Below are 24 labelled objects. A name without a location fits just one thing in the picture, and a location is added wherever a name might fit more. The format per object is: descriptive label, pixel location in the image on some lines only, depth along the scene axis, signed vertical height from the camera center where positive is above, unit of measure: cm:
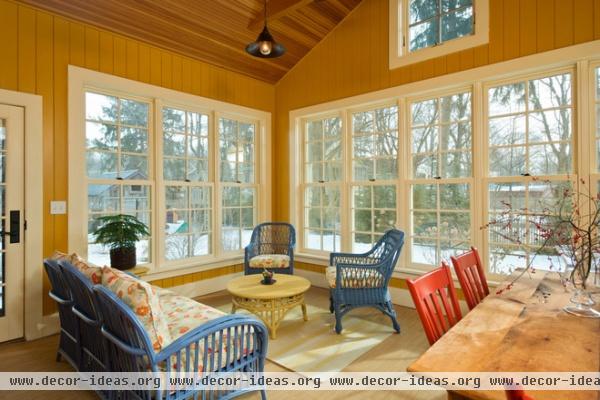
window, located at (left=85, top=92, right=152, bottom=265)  346 +45
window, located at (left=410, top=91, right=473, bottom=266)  354 +26
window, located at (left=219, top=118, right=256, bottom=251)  466 +30
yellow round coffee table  290 -90
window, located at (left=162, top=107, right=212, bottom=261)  407 +22
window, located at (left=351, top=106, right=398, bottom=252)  406 +36
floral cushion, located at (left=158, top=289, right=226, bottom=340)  202 -77
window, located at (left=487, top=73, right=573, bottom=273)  303 +47
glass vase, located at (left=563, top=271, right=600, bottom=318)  147 -49
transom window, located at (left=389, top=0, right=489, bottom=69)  337 +193
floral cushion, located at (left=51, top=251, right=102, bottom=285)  194 -41
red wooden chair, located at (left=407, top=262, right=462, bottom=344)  140 -46
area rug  255 -124
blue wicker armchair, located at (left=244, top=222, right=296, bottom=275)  406 -63
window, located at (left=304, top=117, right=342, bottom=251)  460 +26
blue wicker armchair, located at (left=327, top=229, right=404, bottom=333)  309 -82
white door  293 -15
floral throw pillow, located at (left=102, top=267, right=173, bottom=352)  161 -52
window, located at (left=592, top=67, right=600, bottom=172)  286 +76
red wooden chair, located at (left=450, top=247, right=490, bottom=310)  187 -47
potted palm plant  320 -35
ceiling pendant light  302 +145
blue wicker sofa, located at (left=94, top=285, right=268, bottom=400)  154 -78
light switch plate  313 -4
